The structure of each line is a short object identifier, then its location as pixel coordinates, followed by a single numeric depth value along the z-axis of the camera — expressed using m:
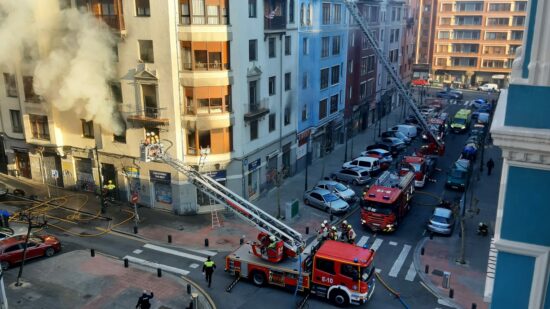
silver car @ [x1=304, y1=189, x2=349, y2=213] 33.81
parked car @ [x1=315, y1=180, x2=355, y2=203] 35.78
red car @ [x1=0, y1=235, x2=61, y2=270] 25.34
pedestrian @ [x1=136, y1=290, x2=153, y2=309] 20.69
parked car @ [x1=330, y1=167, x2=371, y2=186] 40.41
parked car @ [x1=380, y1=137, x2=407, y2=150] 50.03
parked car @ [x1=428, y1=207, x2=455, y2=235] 30.11
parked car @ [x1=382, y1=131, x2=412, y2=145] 53.30
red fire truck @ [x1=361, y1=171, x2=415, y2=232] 29.78
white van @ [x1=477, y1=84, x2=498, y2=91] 91.19
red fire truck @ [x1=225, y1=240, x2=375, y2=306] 21.64
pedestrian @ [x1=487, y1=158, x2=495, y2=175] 42.47
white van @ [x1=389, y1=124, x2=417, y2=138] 55.75
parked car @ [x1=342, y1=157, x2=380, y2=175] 42.34
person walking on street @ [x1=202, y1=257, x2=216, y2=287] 23.52
